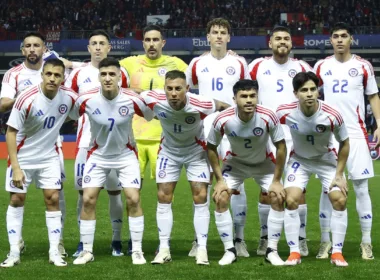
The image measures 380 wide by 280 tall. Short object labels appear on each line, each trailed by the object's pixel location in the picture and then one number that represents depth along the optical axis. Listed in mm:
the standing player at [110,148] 7859
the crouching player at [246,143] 7703
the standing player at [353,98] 8375
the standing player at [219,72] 8781
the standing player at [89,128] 8500
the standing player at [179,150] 7801
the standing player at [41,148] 7695
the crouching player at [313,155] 7703
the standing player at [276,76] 8633
